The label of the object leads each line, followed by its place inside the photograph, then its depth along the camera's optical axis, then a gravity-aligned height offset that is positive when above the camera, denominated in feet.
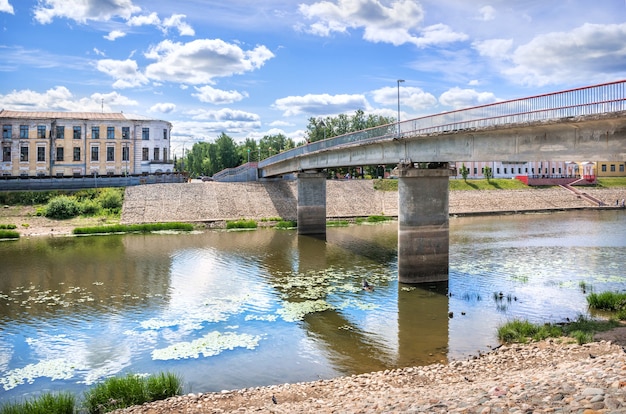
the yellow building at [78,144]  243.60 +33.09
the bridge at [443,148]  62.80 +10.06
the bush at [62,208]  186.39 +0.71
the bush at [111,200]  201.16 +3.81
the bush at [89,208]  193.39 +0.77
